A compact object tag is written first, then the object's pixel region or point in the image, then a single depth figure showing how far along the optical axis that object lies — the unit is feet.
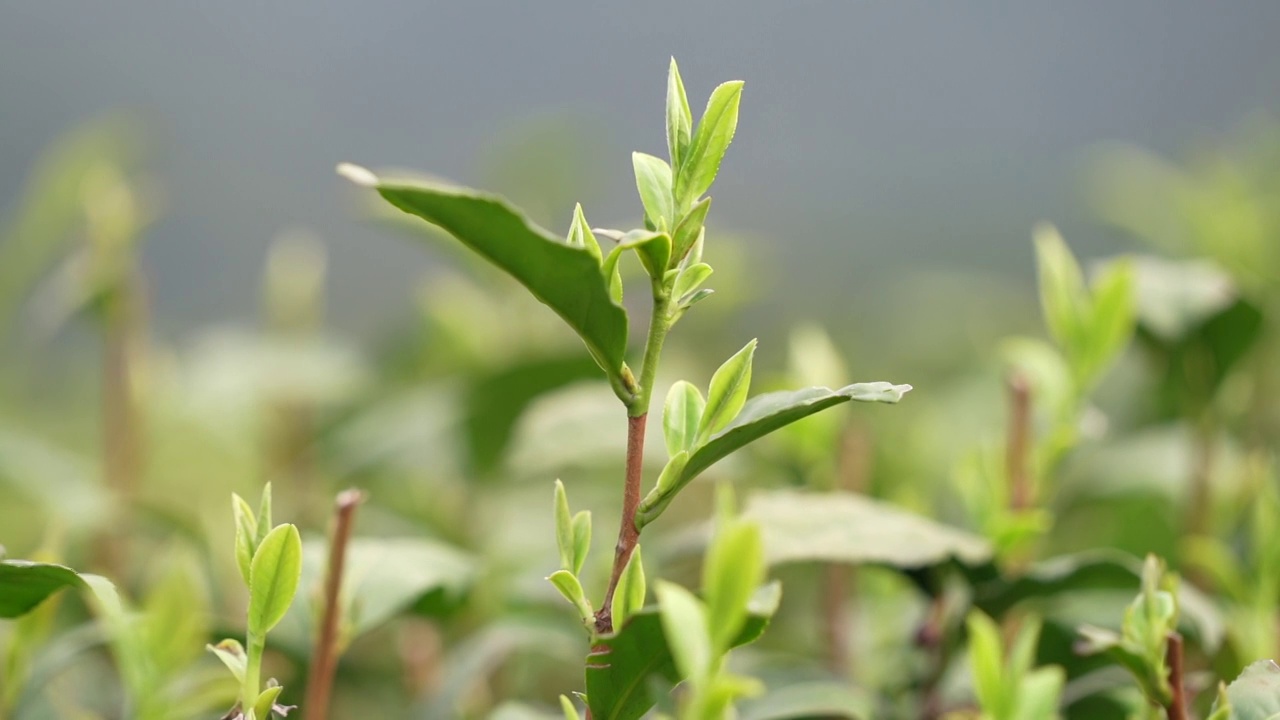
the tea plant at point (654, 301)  2.54
